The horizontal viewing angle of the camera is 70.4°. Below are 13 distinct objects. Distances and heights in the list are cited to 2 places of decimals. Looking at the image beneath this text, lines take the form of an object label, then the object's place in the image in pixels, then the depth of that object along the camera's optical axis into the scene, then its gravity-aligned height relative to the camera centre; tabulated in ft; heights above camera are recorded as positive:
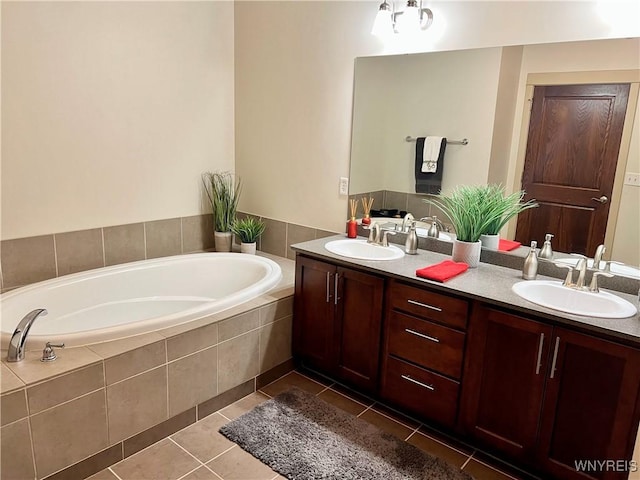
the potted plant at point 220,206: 11.28 -1.35
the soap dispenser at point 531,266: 7.16 -1.57
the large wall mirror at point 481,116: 6.70 +0.82
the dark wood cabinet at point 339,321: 7.80 -2.93
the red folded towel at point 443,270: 6.97 -1.71
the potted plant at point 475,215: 7.63 -0.86
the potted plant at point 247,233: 11.09 -1.95
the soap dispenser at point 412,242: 8.54 -1.52
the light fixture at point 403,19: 8.00 +2.51
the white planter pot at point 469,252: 7.72 -1.50
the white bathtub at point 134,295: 7.11 -2.73
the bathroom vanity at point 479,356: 5.61 -2.80
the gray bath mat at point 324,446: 6.52 -4.40
